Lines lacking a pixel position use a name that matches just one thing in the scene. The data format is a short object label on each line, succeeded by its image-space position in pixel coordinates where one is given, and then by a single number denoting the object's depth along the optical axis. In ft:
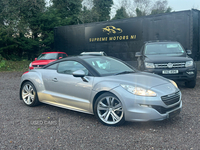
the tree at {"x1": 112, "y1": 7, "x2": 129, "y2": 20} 138.94
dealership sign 45.03
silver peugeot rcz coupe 12.38
